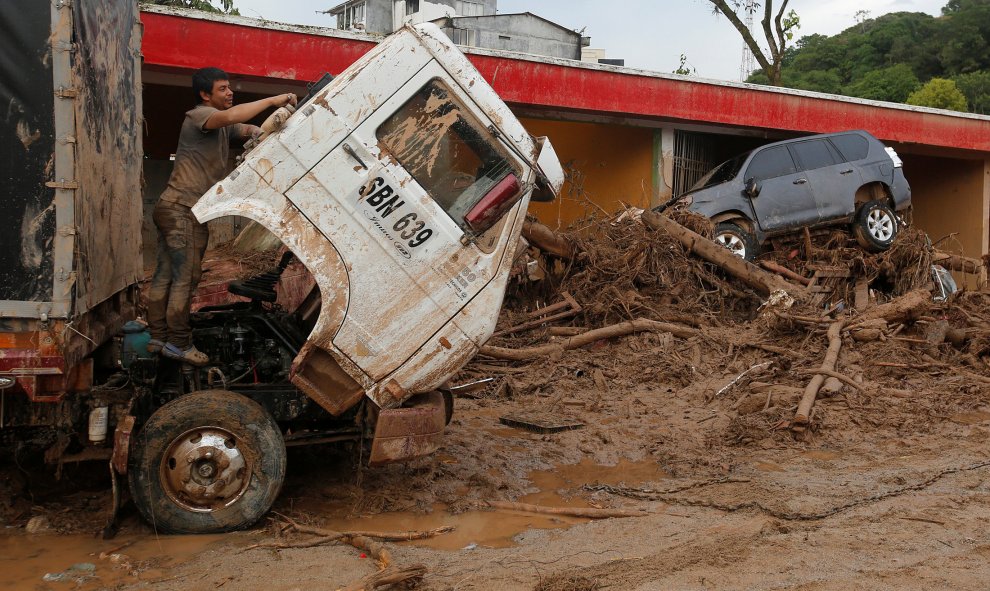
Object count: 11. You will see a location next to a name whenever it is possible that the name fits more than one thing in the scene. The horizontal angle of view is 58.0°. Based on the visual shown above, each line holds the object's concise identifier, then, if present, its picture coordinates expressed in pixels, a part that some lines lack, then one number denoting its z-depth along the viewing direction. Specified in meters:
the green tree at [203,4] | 19.01
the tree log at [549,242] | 11.48
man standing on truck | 5.26
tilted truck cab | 4.94
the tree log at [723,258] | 11.58
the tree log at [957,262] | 13.24
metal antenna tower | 30.84
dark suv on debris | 13.17
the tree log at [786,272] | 12.23
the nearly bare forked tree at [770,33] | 29.70
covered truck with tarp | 4.39
